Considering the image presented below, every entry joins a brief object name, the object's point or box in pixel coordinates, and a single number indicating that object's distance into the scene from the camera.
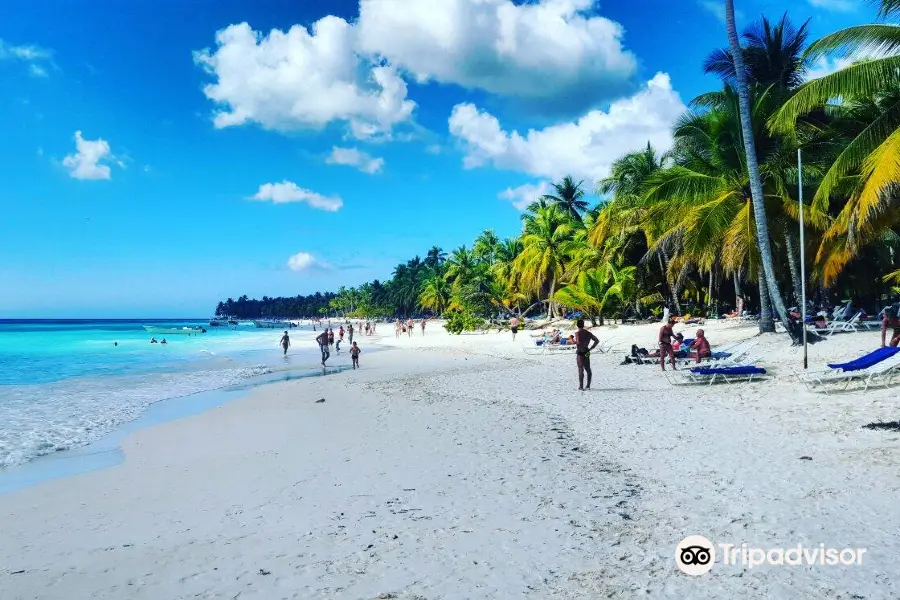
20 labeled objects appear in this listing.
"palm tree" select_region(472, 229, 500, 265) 60.62
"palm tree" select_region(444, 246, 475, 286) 64.06
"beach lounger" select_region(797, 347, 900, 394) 8.52
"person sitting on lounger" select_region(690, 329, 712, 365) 13.64
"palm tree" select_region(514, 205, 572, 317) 40.91
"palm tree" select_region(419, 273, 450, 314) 73.31
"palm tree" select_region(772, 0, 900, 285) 10.39
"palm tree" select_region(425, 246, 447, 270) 98.69
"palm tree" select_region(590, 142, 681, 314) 30.39
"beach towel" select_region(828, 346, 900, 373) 8.80
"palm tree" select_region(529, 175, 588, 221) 49.34
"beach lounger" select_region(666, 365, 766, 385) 11.02
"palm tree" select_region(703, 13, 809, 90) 23.58
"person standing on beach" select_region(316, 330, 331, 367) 24.08
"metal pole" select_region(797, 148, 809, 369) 11.53
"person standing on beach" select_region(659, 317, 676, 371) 13.45
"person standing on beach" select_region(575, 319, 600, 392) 11.22
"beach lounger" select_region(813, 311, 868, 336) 18.08
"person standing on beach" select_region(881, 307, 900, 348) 12.39
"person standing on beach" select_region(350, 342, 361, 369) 22.20
